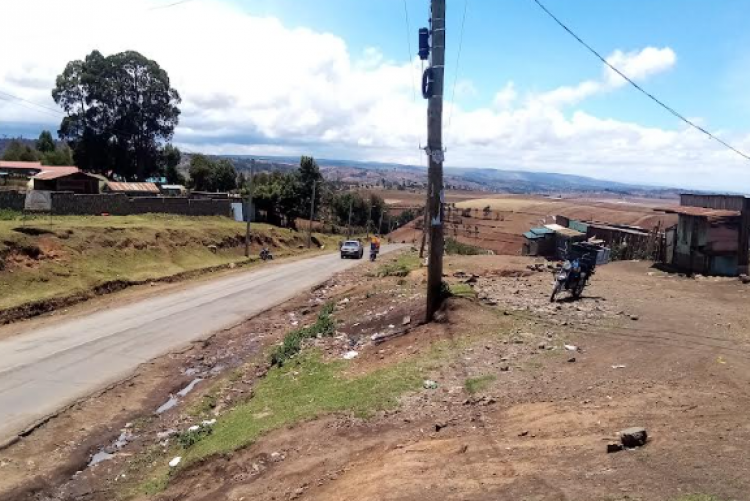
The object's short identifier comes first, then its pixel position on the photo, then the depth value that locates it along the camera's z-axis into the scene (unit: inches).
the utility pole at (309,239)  2507.9
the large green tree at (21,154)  3590.1
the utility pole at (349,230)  3300.7
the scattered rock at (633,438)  258.1
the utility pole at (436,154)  560.4
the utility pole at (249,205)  1771.7
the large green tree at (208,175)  3476.9
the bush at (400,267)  1143.8
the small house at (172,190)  2590.3
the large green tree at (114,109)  2819.9
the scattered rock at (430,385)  405.0
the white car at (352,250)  2080.5
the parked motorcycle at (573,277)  624.1
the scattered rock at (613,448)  256.7
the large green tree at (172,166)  3592.5
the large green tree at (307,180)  2950.3
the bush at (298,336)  629.3
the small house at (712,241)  871.1
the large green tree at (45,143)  4114.2
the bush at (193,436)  433.4
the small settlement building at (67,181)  2058.7
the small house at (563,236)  1286.0
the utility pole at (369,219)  3809.5
